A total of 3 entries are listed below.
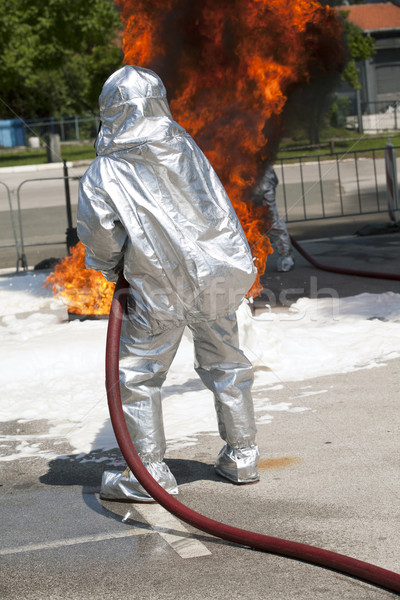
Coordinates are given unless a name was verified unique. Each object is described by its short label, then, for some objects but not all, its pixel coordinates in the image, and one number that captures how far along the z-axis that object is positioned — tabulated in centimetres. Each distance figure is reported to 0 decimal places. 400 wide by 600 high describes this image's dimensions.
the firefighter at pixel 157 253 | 334
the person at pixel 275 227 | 839
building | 3472
